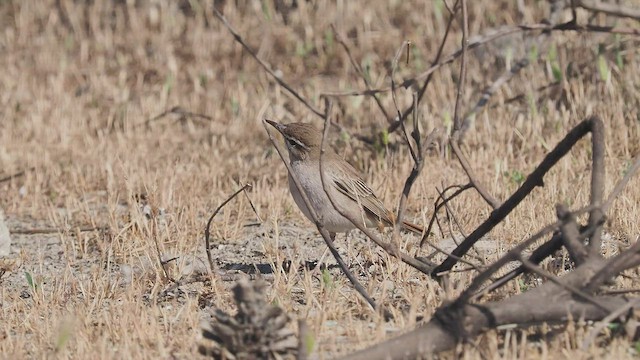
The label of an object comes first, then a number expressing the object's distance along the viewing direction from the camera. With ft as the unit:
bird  46.19
